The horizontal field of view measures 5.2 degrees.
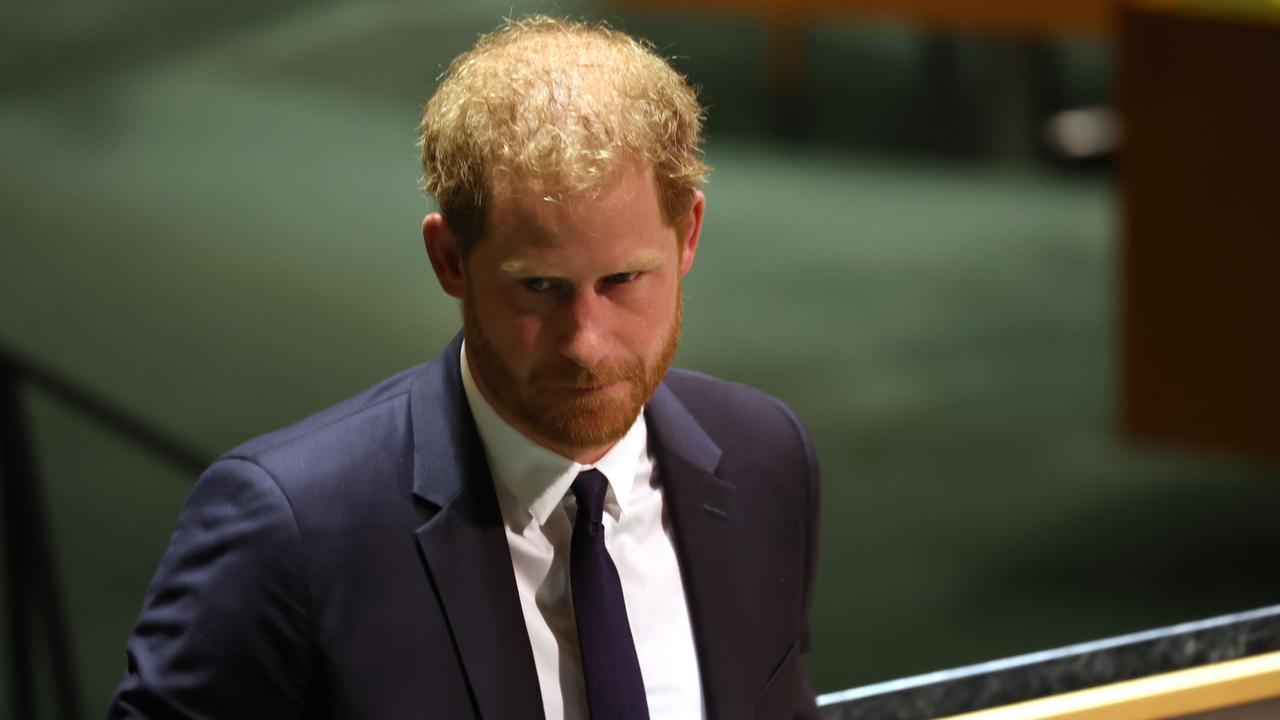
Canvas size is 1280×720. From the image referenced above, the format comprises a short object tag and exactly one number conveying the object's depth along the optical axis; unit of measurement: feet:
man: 29.37
